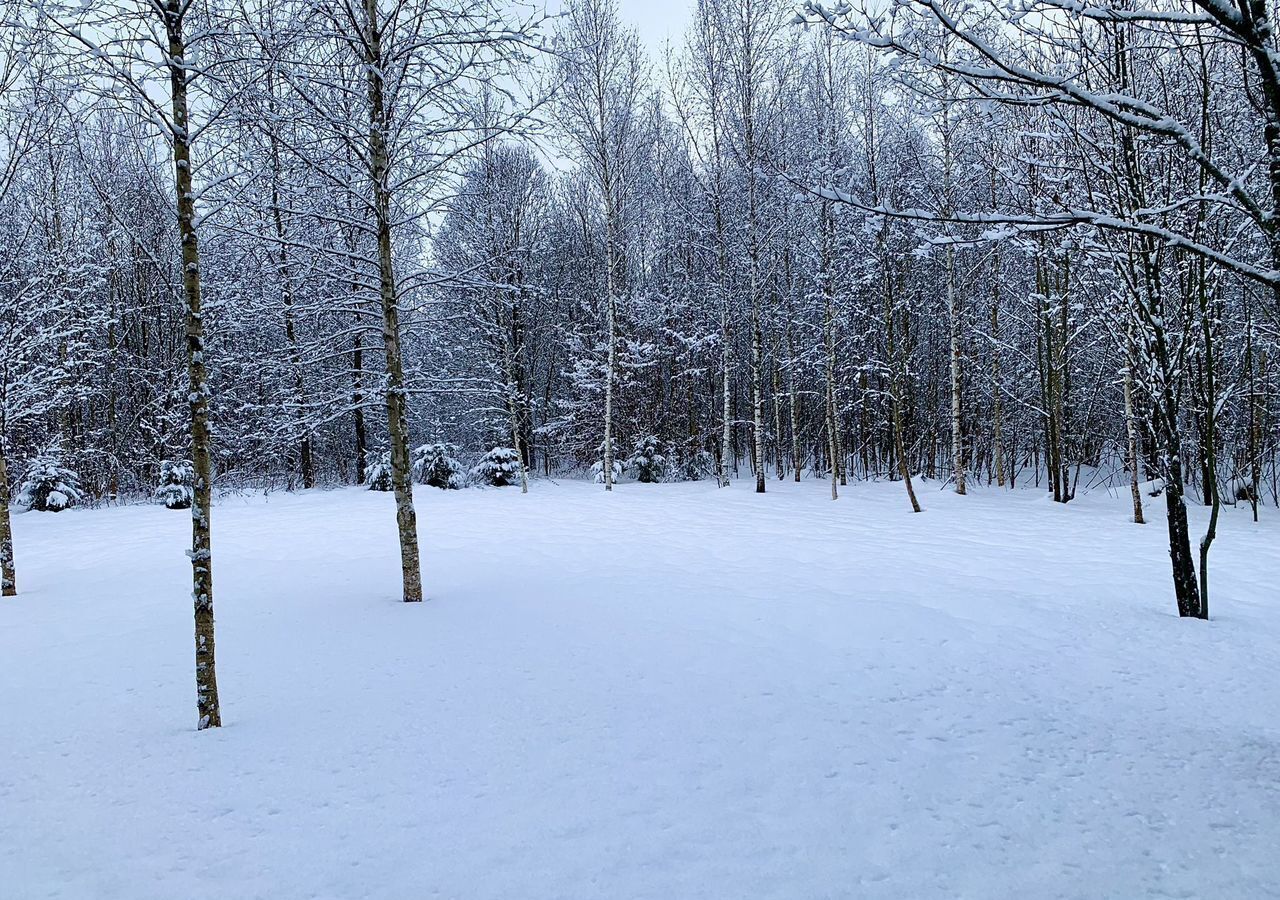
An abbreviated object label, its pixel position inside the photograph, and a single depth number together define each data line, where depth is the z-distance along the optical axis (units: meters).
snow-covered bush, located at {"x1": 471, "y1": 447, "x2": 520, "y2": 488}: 20.33
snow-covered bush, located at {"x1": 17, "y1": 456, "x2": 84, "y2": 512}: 14.87
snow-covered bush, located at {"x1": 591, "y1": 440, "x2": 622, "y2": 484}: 20.61
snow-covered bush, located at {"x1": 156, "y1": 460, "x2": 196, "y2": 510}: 15.59
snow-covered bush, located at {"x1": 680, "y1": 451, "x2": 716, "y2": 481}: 22.89
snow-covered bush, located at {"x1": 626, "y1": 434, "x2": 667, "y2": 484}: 21.42
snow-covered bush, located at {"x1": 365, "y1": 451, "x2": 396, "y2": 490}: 18.39
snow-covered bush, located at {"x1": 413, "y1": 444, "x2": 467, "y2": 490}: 19.94
